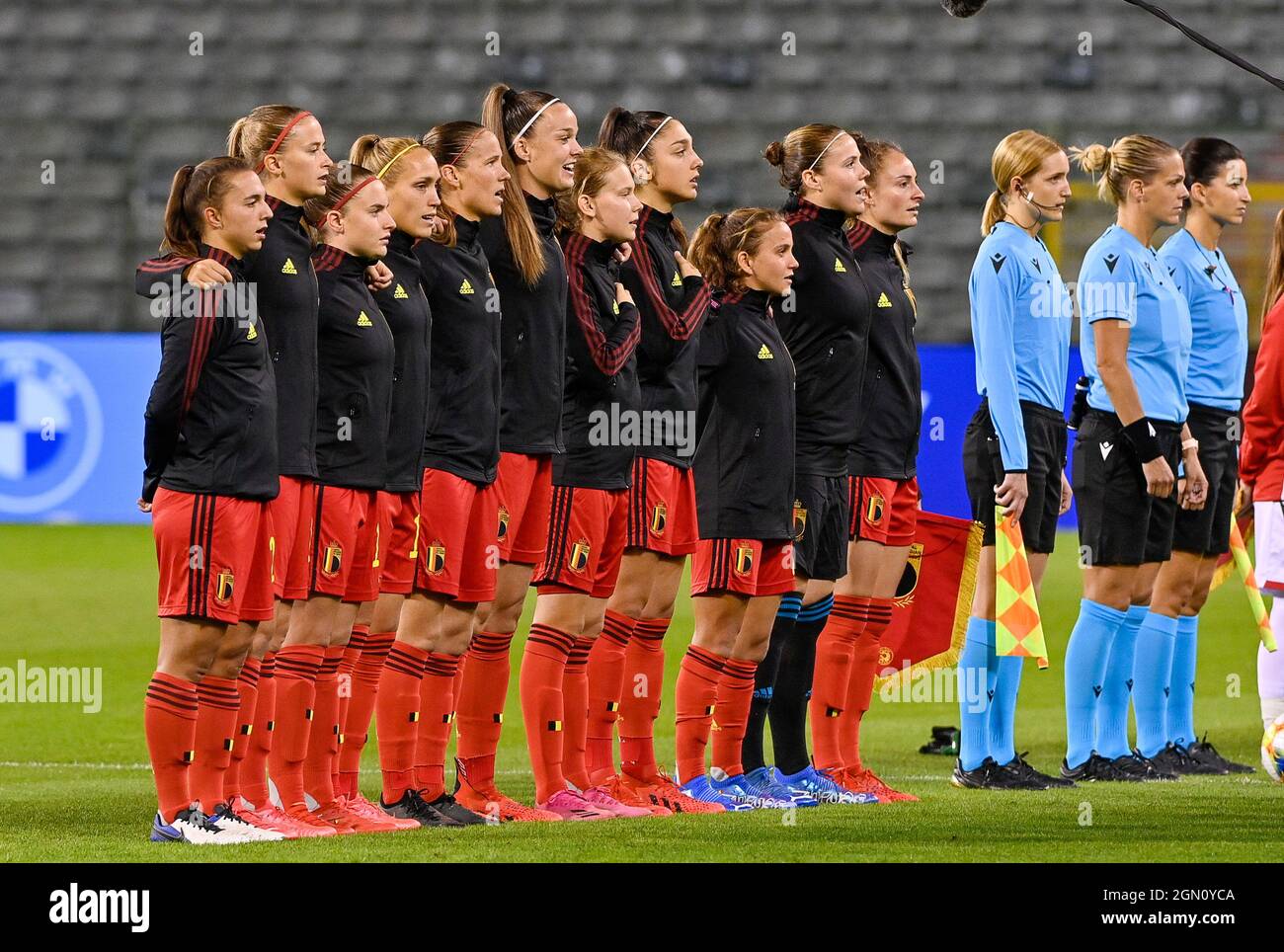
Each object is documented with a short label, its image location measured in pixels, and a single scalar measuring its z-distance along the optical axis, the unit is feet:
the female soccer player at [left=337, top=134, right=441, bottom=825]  38.65
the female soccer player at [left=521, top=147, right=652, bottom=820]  40.19
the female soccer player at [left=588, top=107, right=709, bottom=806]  41.79
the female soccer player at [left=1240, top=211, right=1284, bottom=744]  49.26
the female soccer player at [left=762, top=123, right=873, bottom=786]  43.68
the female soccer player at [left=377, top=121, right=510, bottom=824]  38.81
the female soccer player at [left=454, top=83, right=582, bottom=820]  40.14
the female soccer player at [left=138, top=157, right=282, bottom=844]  34.94
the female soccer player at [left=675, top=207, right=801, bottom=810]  41.86
